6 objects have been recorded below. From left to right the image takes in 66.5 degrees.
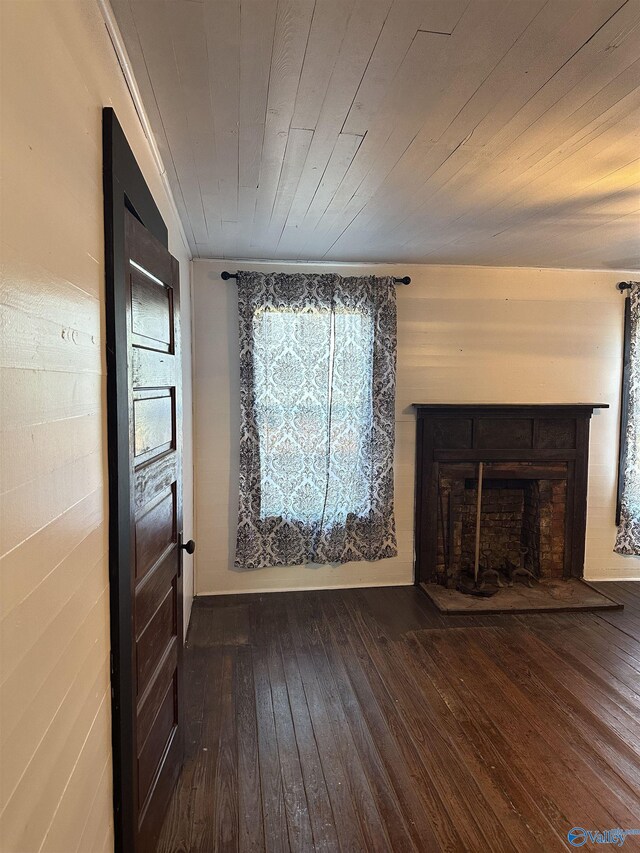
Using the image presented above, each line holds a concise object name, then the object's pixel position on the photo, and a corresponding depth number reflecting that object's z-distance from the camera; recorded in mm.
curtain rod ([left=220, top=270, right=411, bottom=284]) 3484
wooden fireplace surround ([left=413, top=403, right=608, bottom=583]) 3752
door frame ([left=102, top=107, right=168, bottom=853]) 1154
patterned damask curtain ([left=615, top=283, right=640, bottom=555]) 3865
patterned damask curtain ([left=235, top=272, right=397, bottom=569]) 3539
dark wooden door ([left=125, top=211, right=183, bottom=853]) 1379
